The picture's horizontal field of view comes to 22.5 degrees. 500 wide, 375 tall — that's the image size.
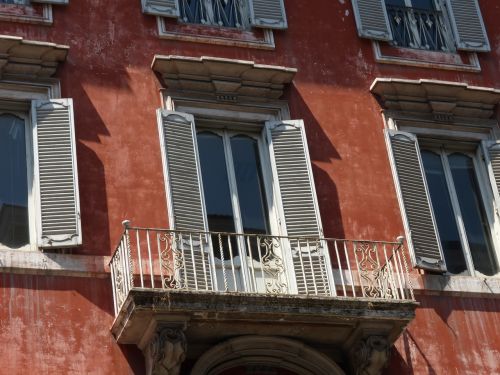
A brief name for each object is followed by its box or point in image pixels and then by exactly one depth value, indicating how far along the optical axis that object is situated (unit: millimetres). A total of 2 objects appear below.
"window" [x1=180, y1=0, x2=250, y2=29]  16312
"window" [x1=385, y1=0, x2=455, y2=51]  17234
